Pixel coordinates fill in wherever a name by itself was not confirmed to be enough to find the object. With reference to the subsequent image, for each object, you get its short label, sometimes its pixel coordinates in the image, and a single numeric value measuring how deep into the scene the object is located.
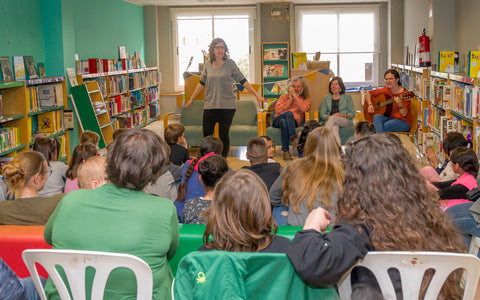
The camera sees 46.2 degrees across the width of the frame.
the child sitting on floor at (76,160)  3.78
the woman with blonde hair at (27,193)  2.69
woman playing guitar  7.04
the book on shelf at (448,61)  6.91
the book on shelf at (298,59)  10.74
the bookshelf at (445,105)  5.44
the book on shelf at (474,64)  5.35
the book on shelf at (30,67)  6.98
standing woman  6.43
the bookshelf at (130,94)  9.59
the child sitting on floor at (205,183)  2.88
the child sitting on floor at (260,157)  3.67
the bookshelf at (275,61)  13.33
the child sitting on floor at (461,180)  3.22
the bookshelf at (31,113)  6.18
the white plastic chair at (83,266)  1.75
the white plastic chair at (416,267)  1.58
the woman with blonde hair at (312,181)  2.77
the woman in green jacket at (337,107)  7.52
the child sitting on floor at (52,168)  3.92
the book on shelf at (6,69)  6.36
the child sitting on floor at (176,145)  4.99
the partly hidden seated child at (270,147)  5.16
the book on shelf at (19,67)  6.65
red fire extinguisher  8.24
